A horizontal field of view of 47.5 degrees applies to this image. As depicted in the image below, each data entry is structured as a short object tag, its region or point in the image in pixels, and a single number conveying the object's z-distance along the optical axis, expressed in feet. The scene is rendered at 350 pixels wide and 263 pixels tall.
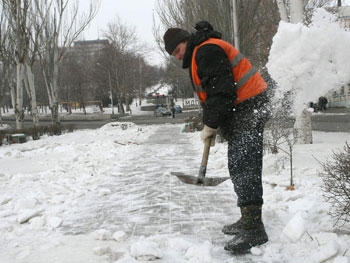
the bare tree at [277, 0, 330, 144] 30.19
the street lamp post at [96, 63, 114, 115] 160.62
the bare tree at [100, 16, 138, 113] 161.48
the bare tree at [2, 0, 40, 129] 58.75
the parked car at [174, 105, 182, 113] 160.04
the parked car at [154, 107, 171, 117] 144.97
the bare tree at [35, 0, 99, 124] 72.32
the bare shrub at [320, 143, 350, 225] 10.14
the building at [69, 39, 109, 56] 193.52
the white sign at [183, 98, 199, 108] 191.06
